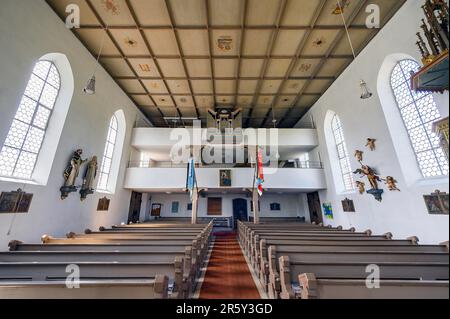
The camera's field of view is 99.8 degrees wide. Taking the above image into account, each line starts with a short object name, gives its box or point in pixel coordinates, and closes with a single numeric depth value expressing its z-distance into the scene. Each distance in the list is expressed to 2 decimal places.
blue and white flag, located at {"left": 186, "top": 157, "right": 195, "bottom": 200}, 7.09
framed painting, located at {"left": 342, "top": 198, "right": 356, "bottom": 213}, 6.62
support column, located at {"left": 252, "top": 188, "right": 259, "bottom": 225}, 8.38
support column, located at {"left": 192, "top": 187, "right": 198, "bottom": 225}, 8.50
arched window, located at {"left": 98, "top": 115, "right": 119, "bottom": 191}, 7.26
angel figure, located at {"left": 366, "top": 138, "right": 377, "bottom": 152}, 5.53
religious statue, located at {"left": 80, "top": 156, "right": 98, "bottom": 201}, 5.78
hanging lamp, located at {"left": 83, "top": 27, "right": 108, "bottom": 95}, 4.26
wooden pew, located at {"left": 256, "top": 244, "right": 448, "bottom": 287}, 3.01
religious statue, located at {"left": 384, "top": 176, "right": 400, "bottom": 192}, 4.77
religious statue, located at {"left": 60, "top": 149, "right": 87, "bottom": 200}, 5.06
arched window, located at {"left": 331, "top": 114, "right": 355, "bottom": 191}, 7.20
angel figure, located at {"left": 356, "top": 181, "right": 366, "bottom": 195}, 6.04
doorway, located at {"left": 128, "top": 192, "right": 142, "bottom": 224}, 9.16
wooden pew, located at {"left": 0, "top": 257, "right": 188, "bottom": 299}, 2.16
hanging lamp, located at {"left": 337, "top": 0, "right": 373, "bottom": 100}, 4.25
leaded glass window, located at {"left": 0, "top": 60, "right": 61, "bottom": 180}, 4.05
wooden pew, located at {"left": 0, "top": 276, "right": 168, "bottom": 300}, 1.46
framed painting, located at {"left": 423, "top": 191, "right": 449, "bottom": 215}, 3.42
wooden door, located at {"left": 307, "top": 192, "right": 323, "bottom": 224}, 9.18
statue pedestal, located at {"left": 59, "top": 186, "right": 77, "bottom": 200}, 5.02
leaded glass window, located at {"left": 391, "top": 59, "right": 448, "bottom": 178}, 3.80
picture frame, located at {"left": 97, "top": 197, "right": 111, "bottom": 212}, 6.73
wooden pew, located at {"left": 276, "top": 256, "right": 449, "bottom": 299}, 1.99
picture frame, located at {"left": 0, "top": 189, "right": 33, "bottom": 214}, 3.66
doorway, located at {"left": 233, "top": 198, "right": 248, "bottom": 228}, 12.43
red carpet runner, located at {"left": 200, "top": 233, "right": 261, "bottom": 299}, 3.05
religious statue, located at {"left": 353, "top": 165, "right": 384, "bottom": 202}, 5.28
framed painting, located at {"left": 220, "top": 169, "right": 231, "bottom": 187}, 8.66
